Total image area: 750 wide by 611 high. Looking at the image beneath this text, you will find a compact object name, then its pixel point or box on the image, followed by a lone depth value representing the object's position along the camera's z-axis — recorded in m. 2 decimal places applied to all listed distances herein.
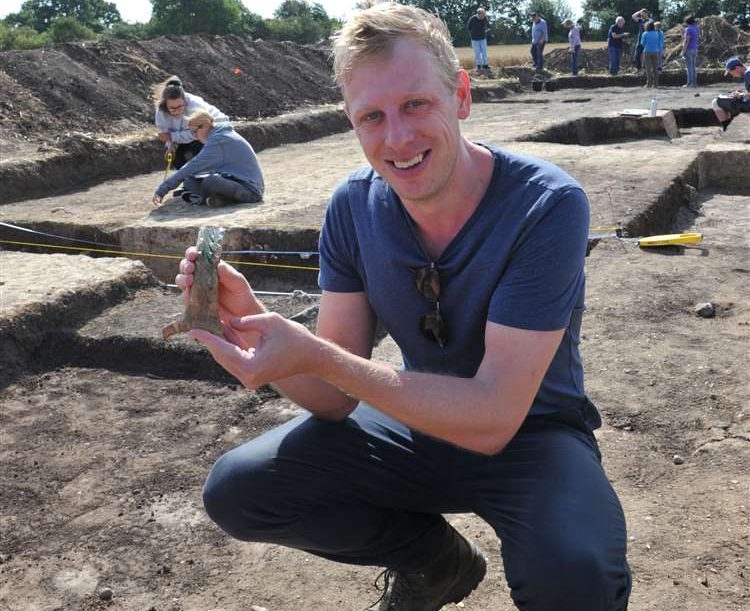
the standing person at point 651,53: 21.02
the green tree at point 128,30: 55.91
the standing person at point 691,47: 20.58
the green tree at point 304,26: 59.06
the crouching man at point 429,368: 1.97
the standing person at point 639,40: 22.84
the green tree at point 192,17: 58.62
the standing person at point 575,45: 25.58
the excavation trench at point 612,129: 12.50
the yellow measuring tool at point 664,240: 5.88
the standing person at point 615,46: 24.86
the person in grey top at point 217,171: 7.78
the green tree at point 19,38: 38.31
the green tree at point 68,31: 50.25
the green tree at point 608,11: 45.77
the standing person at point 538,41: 24.84
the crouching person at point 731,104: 10.15
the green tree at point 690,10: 43.38
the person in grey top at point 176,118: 8.91
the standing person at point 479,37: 22.31
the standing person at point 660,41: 21.20
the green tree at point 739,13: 42.16
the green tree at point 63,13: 71.69
